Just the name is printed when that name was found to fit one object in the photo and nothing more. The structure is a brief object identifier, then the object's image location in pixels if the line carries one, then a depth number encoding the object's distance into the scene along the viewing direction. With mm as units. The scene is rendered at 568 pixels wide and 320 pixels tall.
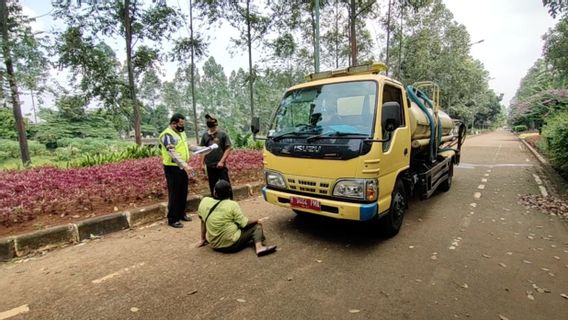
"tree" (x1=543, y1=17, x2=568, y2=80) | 16016
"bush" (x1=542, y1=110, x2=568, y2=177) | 8047
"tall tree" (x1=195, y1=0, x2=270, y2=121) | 13875
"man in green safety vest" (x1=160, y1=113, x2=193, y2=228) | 4625
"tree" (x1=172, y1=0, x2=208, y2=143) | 13484
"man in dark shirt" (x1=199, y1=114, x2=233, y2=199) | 5391
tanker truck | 3564
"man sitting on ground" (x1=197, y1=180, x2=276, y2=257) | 3754
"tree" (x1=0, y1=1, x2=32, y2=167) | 9117
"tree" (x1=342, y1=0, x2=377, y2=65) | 13656
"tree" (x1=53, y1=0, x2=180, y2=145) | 10867
